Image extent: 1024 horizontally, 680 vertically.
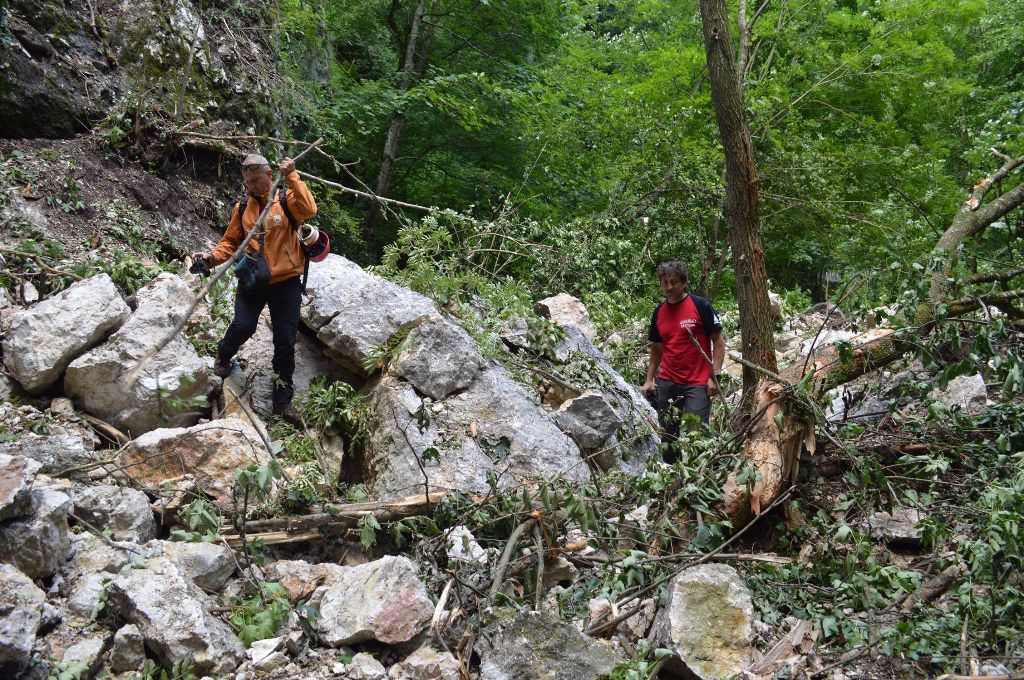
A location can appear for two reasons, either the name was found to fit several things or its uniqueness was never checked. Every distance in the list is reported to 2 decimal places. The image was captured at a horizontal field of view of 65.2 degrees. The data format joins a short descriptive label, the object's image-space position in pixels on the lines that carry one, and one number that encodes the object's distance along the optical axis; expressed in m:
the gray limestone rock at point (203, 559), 3.97
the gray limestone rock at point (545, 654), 3.32
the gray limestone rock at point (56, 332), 5.12
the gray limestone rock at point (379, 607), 3.69
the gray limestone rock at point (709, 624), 3.50
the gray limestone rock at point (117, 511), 4.16
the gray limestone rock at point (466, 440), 5.29
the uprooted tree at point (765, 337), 4.62
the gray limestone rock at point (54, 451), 4.38
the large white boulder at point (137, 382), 5.21
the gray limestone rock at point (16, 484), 3.54
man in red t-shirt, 5.93
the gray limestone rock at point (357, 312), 6.15
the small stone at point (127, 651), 3.38
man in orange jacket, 5.35
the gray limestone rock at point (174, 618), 3.38
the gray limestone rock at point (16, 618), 3.04
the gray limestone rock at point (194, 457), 4.72
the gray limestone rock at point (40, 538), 3.60
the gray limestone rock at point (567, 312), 8.09
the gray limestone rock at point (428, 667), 3.48
